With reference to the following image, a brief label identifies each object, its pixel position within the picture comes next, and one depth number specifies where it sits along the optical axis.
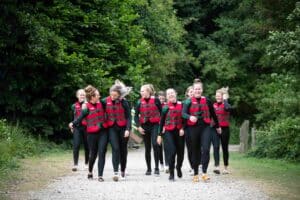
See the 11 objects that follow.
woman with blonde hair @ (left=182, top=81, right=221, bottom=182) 13.60
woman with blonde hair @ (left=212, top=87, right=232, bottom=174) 15.68
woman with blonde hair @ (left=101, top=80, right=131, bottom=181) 13.89
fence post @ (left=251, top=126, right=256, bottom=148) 23.47
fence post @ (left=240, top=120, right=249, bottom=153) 23.83
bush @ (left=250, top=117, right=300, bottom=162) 19.27
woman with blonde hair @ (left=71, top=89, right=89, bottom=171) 16.11
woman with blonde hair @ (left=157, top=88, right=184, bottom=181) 13.93
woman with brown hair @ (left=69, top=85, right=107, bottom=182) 13.86
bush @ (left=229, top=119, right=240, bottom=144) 39.50
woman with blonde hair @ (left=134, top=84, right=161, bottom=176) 15.22
